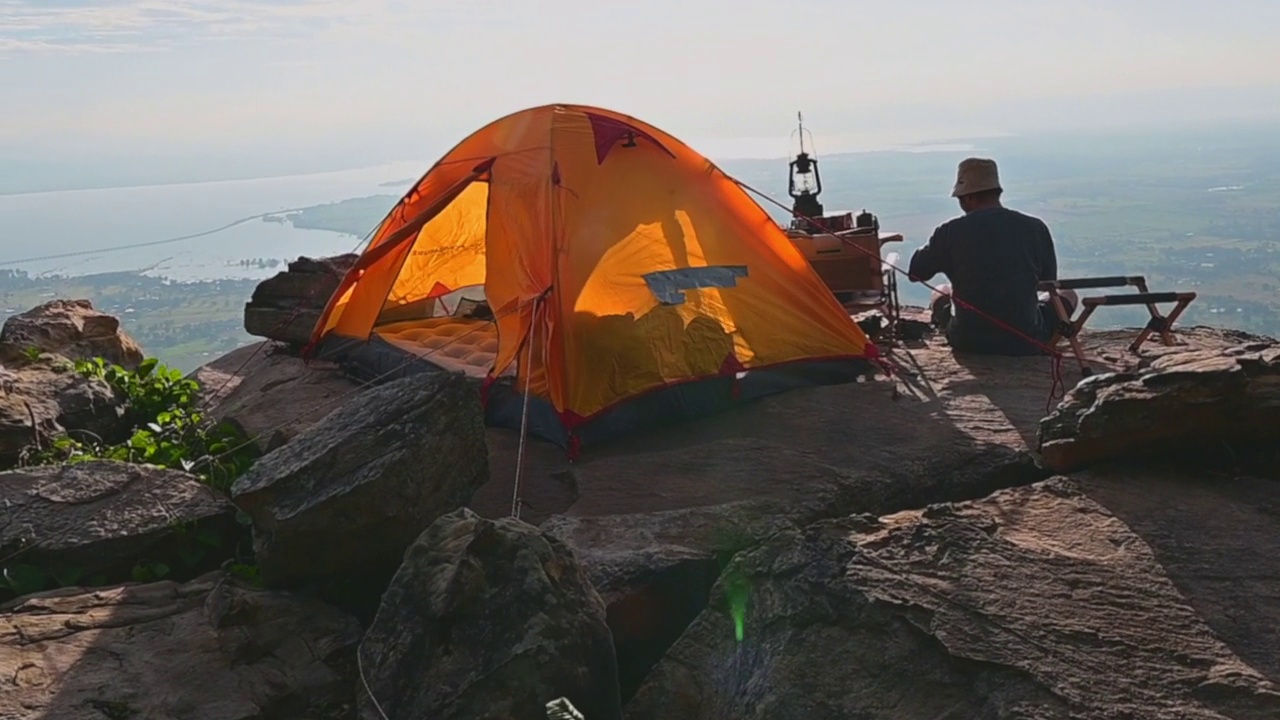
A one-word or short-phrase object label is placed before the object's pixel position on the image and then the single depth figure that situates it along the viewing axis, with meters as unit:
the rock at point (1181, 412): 5.05
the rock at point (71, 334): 10.39
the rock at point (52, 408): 7.61
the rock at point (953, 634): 3.40
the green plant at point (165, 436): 7.66
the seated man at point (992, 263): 8.38
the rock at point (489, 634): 3.72
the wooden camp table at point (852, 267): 10.08
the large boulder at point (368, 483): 5.01
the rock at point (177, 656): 4.25
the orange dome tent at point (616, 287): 7.30
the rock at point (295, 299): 11.27
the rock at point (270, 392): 8.29
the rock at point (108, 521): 5.54
